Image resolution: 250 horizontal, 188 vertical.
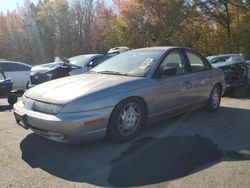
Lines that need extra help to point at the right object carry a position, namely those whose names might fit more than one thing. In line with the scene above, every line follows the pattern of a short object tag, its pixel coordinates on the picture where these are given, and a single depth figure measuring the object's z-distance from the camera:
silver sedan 3.02
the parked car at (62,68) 6.37
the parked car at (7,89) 5.65
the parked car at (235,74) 6.65
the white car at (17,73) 7.78
